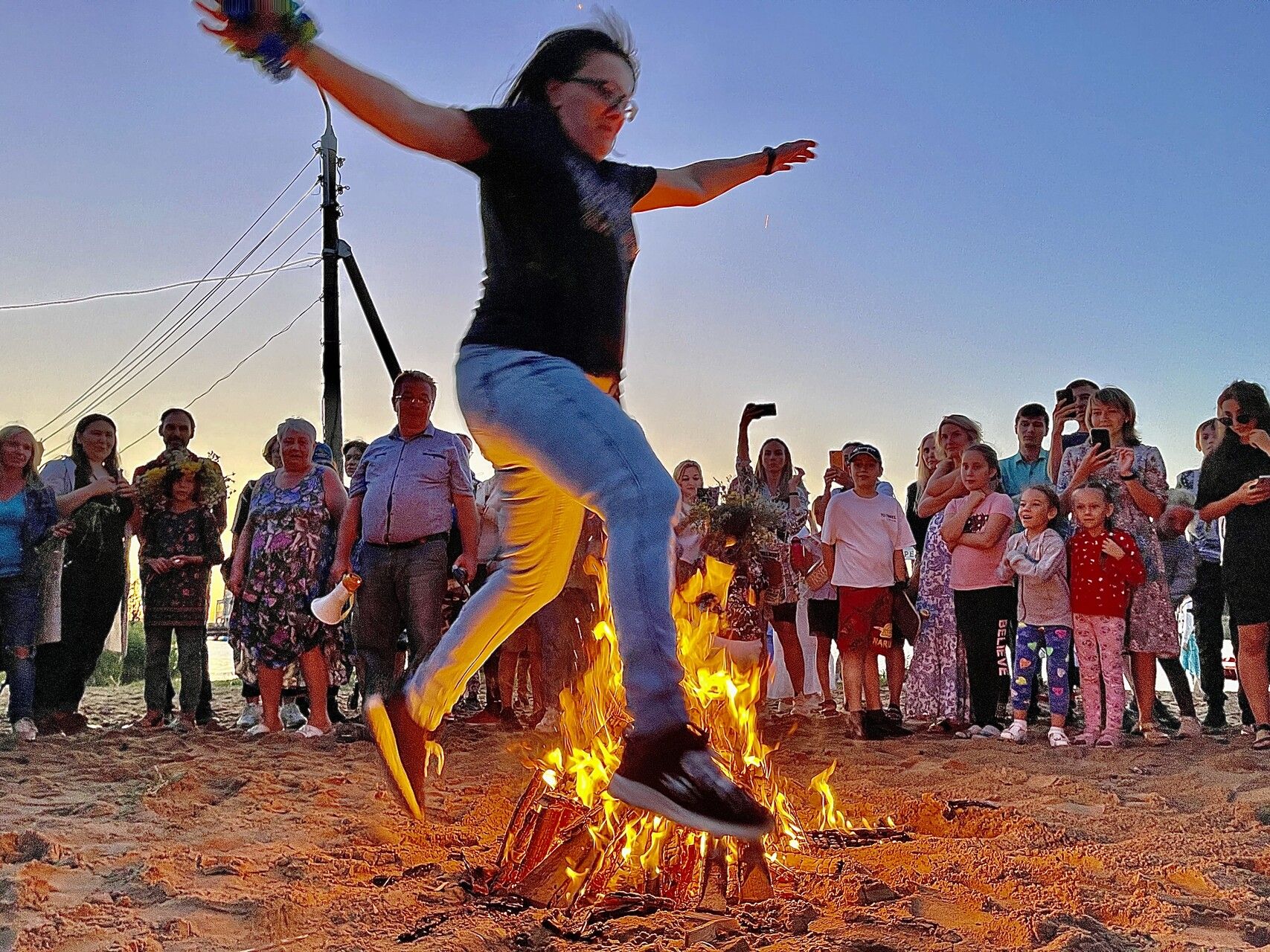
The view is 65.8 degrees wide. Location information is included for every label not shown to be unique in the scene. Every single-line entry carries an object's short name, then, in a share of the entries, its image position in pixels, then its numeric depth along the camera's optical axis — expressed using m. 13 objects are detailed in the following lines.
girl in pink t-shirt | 6.42
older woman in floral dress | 6.46
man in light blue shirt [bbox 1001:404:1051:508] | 7.16
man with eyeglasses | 5.76
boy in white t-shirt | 6.57
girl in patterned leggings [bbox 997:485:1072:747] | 6.07
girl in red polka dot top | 5.96
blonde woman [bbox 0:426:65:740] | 6.50
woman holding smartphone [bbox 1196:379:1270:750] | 5.71
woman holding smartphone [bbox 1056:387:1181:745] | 6.11
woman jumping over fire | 2.20
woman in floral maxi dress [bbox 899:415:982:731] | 6.80
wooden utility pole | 15.34
